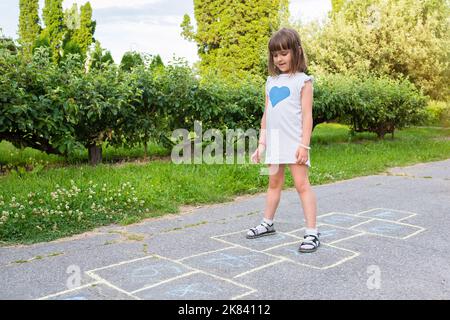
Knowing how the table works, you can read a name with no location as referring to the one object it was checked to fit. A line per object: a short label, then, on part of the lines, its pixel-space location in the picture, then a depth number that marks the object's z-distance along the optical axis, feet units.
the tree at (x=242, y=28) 73.97
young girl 12.39
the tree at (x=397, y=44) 54.85
